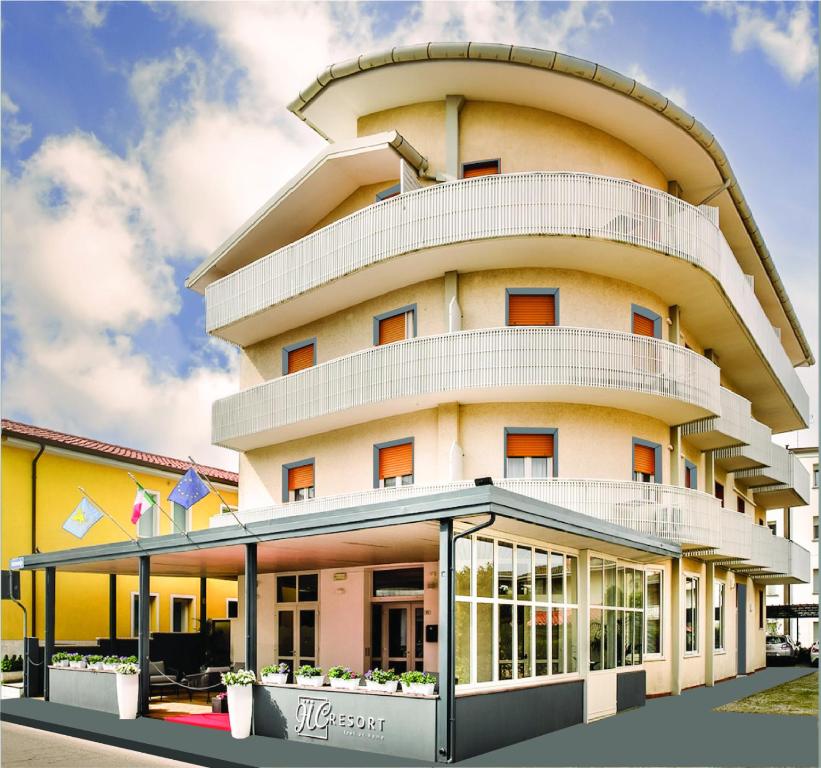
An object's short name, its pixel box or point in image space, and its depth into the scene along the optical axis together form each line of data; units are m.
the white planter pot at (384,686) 13.16
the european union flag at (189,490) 16.16
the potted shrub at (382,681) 13.18
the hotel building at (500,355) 19.77
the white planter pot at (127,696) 17.20
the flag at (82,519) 18.84
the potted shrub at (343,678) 13.79
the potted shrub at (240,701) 14.55
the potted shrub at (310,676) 14.33
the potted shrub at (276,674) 14.76
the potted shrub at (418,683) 12.69
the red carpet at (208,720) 16.09
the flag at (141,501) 17.62
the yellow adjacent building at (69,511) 27.84
